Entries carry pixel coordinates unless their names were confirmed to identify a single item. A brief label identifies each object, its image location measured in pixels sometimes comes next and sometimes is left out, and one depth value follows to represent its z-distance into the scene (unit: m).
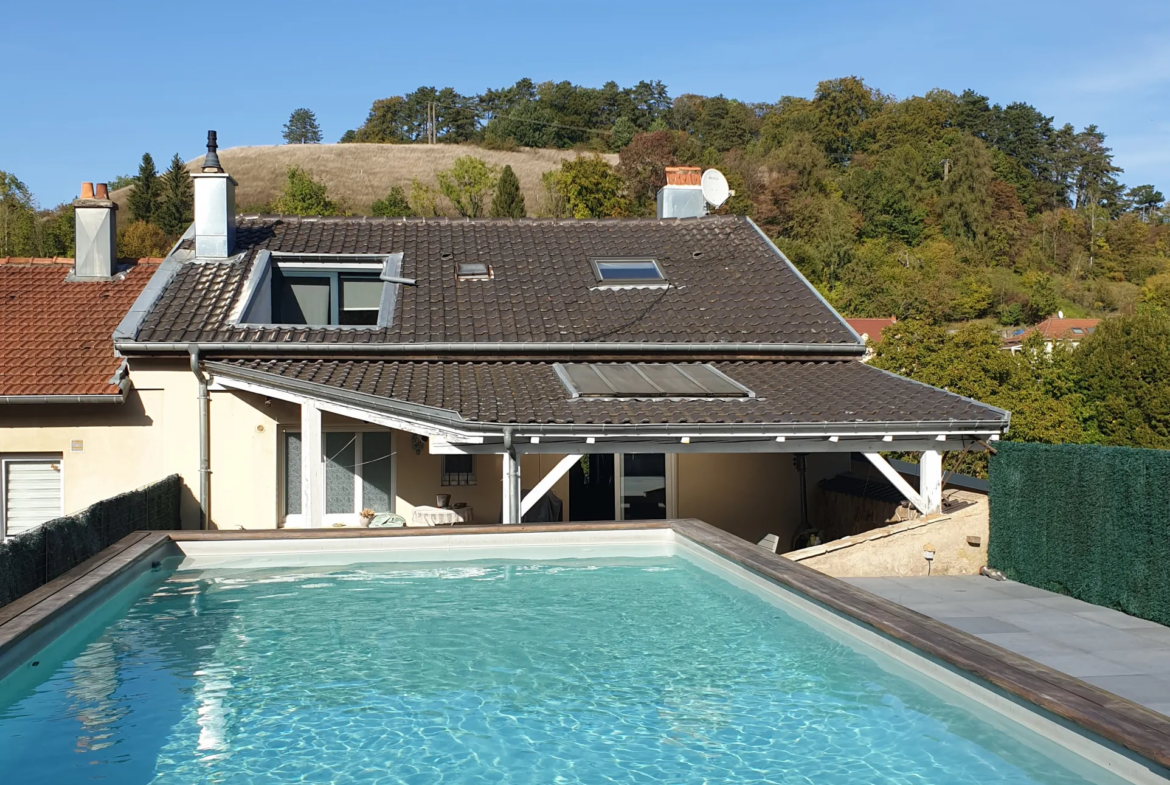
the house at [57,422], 13.34
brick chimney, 20.44
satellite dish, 20.27
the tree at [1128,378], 36.94
